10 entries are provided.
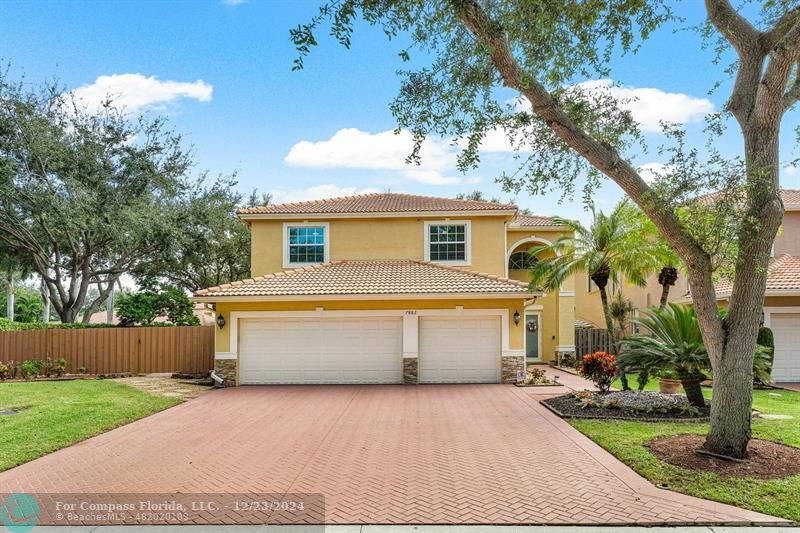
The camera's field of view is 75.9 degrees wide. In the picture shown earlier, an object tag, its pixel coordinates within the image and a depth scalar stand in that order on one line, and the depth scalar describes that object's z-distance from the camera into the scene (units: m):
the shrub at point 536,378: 15.81
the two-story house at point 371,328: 16.11
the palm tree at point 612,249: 16.44
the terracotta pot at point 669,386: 14.55
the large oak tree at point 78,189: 21.33
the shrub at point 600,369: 12.51
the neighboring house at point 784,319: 17.19
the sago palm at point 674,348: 10.50
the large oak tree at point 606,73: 6.95
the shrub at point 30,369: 17.75
